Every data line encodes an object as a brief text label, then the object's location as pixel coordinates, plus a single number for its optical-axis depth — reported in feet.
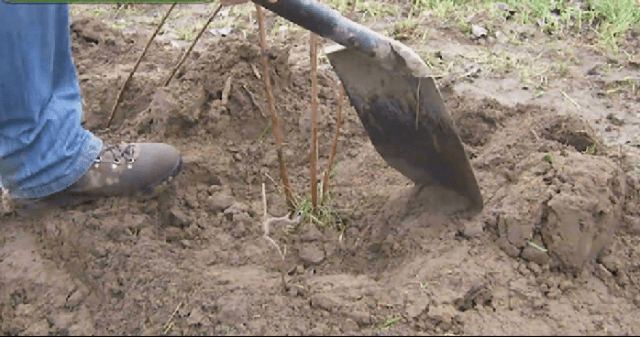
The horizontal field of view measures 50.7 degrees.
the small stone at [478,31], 12.38
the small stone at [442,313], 5.90
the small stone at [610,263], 6.79
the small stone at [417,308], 5.97
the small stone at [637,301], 6.51
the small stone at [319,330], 5.77
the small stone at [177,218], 7.54
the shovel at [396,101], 6.40
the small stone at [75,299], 6.32
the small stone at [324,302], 6.08
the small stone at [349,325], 5.87
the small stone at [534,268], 6.56
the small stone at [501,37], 12.26
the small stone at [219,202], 7.84
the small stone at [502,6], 13.22
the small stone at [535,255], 6.64
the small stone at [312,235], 7.36
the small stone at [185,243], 7.22
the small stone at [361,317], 5.93
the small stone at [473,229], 6.88
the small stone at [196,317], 5.86
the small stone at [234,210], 7.71
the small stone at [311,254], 7.11
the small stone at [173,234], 7.36
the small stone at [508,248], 6.70
